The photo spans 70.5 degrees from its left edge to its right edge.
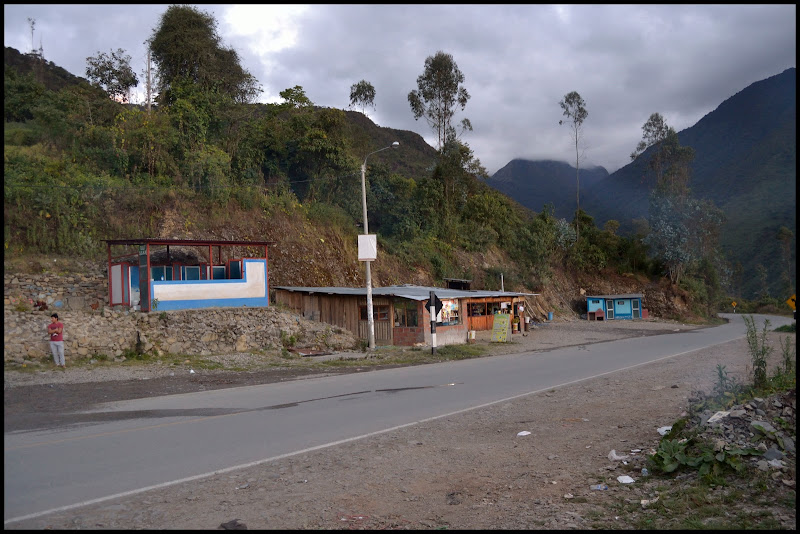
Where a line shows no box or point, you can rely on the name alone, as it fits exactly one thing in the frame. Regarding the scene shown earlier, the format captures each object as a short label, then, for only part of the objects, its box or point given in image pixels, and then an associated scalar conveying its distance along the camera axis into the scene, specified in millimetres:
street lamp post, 24236
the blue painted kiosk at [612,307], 55531
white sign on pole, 24109
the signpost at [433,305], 24375
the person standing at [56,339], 16406
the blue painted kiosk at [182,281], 22328
